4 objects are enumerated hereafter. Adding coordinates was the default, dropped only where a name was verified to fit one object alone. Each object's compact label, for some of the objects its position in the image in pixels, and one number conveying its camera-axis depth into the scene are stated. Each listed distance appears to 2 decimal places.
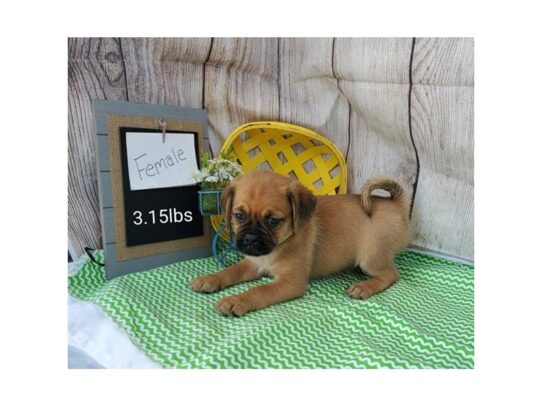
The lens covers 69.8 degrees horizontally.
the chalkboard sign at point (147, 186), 0.57
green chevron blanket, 0.39
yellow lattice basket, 0.73
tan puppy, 0.51
